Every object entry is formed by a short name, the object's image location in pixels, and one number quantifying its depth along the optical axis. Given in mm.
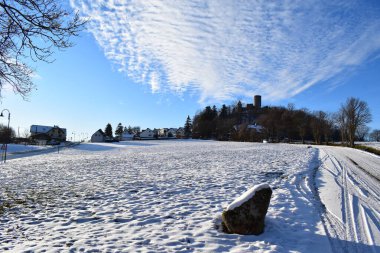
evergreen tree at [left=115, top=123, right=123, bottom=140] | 171375
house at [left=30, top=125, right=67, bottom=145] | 128275
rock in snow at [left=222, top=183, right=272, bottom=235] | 6648
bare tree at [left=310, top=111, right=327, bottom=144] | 94312
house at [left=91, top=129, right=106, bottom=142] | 131075
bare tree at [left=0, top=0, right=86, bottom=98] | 7676
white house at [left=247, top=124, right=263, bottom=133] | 115275
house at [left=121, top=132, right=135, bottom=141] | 148938
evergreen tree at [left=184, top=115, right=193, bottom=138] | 147125
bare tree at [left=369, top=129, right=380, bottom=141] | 142625
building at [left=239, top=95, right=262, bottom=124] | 155375
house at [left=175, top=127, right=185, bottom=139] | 143225
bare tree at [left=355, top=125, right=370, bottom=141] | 119419
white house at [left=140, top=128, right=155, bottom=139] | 161675
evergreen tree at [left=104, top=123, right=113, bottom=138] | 152750
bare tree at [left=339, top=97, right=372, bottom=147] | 80375
